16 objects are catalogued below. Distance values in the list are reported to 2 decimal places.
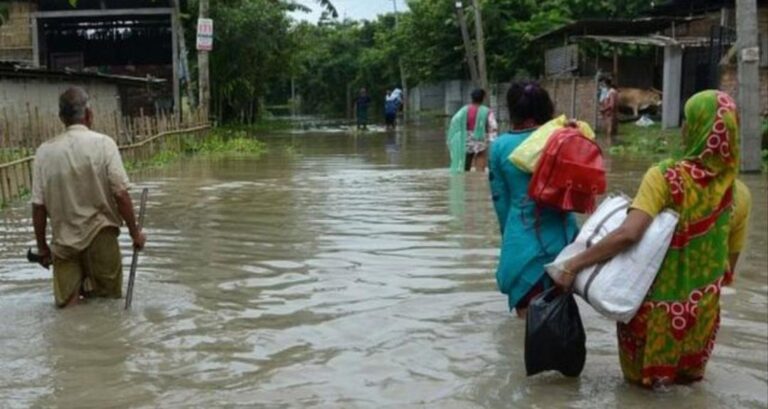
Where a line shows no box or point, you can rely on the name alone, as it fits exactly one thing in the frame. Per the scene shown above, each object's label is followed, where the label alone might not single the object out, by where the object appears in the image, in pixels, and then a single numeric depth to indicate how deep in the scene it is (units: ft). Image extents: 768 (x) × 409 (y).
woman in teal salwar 16.66
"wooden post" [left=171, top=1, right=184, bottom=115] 85.51
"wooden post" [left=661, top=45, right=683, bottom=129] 72.02
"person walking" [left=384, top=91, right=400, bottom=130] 109.81
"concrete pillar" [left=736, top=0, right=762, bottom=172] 42.91
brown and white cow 87.30
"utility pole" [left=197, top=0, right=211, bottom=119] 77.21
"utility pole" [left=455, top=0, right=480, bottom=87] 100.07
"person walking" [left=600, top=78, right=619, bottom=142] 76.64
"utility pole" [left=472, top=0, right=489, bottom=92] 92.79
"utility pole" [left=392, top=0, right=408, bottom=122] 149.95
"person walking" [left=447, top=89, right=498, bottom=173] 42.98
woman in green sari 12.46
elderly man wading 18.80
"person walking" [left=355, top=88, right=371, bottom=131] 112.13
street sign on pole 71.00
